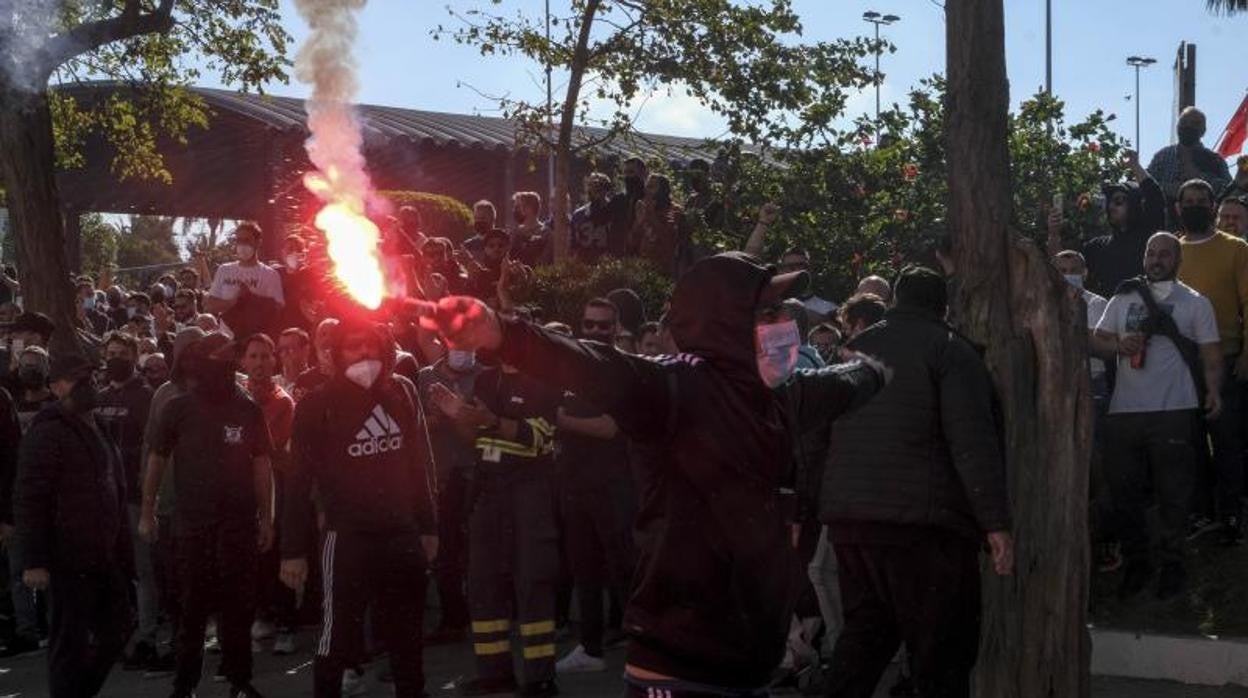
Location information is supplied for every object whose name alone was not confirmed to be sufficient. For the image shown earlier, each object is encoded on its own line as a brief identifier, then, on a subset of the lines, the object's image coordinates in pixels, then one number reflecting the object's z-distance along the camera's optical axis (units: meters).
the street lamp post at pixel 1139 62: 38.73
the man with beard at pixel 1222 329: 11.05
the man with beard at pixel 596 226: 15.50
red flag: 18.36
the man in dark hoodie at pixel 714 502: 5.29
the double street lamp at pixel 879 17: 25.32
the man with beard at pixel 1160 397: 10.67
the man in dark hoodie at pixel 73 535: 9.71
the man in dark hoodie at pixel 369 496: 9.06
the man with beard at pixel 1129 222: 12.56
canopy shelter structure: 21.34
